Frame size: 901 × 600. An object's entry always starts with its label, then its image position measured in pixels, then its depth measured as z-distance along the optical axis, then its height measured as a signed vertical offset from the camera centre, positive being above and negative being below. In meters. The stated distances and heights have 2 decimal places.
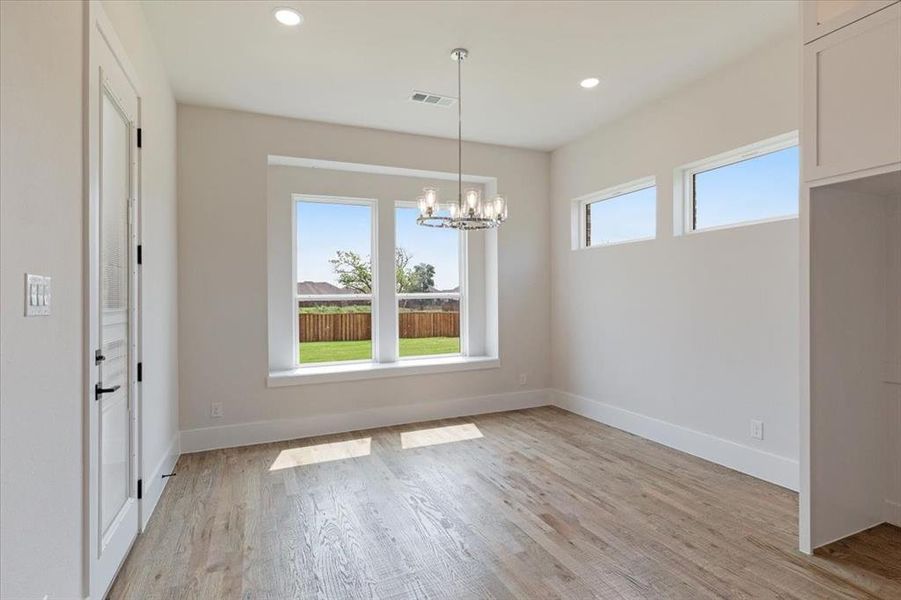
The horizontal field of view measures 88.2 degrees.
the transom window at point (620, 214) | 4.43 +0.89
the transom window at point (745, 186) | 3.30 +0.89
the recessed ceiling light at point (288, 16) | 2.80 +1.75
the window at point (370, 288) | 4.78 +0.15
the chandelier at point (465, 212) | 3.31 +0.66
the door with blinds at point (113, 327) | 2.00 -0.12
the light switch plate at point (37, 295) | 1.41 +0.02
